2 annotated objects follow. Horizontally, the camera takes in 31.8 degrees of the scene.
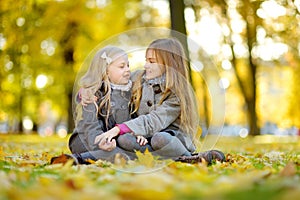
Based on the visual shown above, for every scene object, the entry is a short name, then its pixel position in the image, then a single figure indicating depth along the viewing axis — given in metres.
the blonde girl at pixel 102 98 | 4.32
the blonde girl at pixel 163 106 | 4.23
